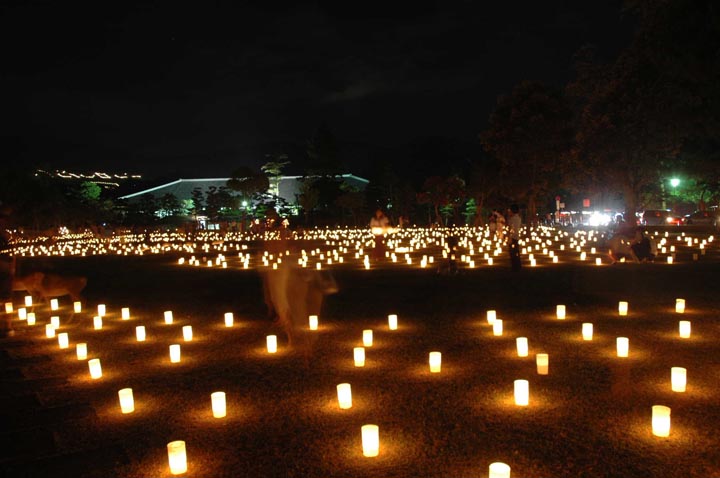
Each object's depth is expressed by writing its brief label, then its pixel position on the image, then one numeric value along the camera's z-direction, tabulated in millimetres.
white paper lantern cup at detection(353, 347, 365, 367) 6643
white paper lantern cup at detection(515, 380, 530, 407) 5219
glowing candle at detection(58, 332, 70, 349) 8062
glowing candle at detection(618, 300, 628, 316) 9164
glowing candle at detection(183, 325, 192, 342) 8309
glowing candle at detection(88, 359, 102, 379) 6539
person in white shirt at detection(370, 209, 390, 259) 19531
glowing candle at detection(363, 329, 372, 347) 7578
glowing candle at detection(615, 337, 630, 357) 6711
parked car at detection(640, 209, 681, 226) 44406
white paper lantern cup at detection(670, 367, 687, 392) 5434
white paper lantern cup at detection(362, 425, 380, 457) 4289
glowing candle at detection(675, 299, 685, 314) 9297
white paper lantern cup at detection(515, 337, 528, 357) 6888
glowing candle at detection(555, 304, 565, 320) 9047
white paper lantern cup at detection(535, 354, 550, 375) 6133
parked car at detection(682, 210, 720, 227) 42406
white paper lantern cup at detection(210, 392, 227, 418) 5203
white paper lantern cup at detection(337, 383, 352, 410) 5312
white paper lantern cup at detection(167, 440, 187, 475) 4129
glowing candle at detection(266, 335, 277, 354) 7480
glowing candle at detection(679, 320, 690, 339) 7547
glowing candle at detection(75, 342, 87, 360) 7398
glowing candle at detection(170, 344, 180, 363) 7160
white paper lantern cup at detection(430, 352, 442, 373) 6336
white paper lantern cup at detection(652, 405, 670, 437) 4465
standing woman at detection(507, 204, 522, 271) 15258
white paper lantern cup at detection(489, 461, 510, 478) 3596
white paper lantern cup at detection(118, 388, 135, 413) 5387
